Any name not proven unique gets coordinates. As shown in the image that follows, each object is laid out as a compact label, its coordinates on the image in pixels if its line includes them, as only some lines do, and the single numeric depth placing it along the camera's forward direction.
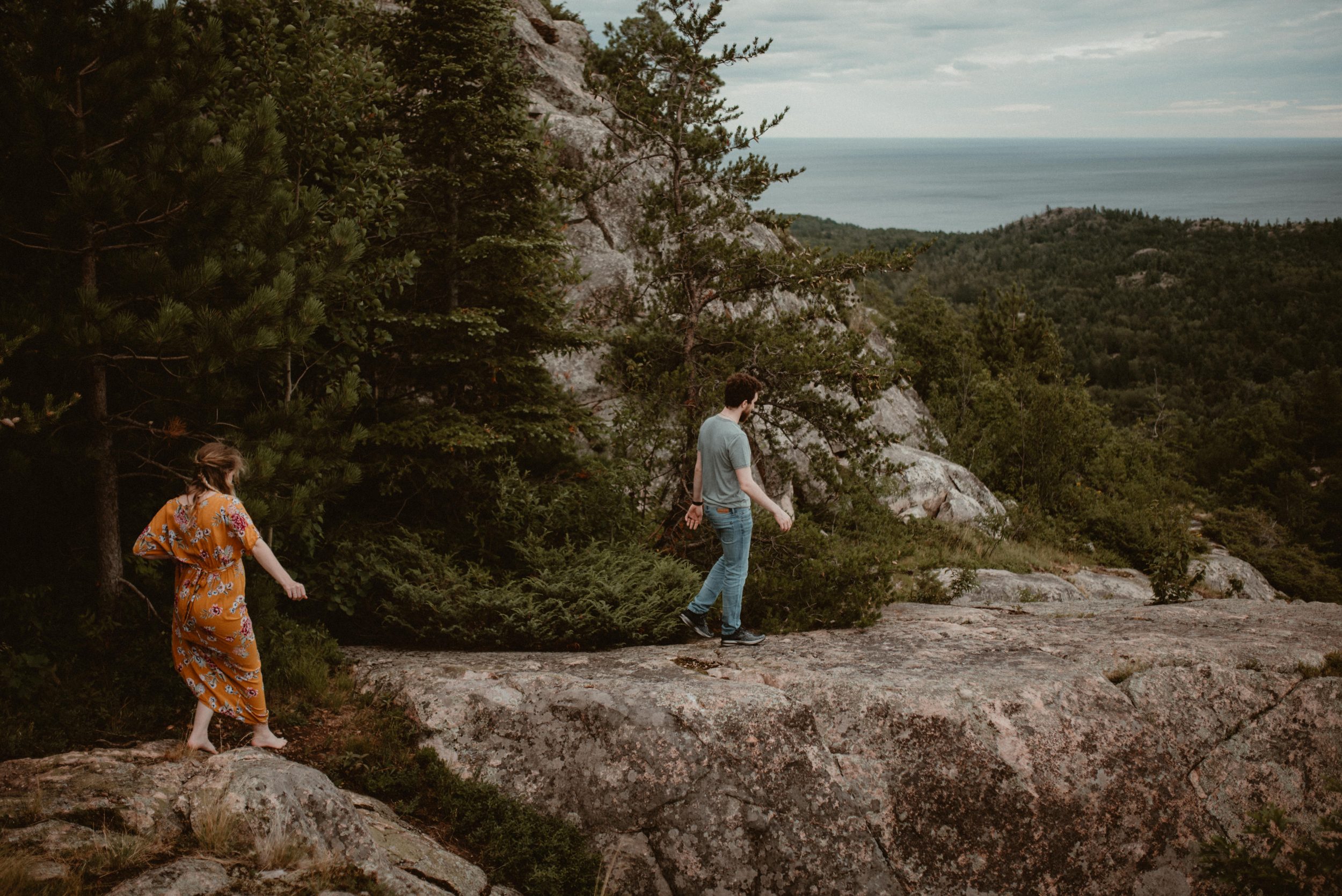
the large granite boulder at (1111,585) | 15.81
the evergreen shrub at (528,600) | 7.16
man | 6.18
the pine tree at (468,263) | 8.72
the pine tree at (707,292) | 9.68
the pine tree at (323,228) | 6.08
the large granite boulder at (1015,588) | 12.32
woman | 4.75
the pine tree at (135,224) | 4.98
